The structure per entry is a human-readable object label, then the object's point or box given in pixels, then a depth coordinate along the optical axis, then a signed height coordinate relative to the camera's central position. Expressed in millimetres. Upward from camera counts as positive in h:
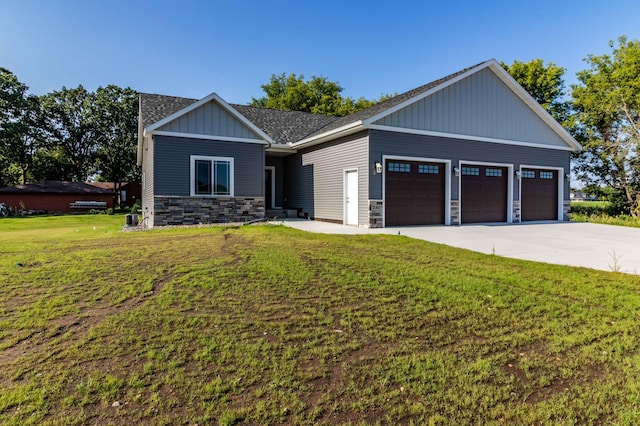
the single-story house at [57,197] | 27547 +382
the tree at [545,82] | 26500 +9256
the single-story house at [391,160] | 12109 +1625
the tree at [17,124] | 27567 +6435
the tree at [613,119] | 21547 +5421
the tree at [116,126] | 32531 +7112
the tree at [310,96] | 32312 +10128
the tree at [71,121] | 32375 +7541
